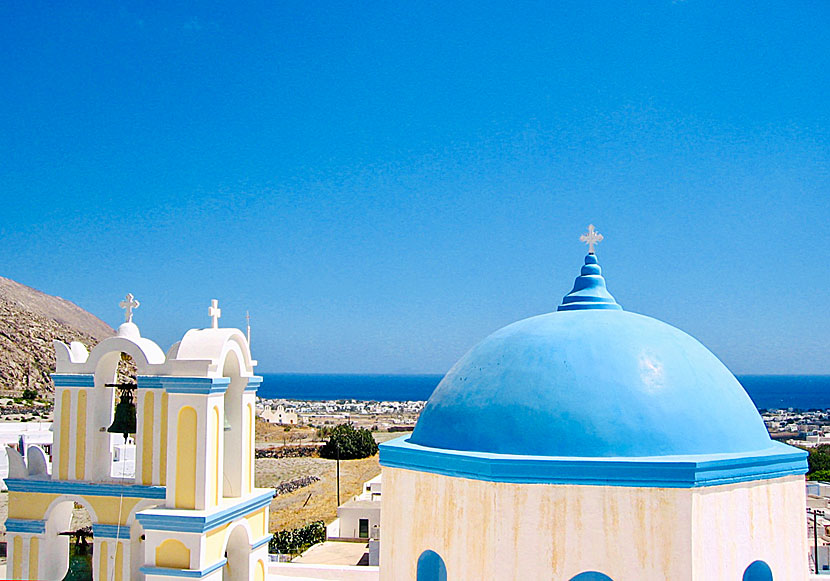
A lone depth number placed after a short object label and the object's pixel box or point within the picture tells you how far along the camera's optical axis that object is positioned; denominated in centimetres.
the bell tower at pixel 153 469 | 716
